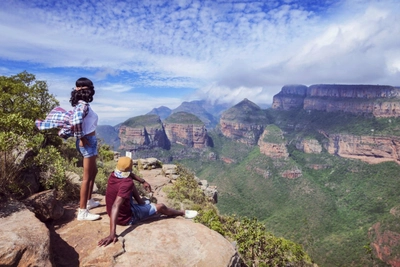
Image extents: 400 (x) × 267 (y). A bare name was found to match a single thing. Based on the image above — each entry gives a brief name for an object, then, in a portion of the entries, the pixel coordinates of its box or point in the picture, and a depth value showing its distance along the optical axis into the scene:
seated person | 4.73
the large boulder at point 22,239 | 3.39
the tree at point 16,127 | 5.02
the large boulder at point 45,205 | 5.08
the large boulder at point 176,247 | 4.22
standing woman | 5.23
